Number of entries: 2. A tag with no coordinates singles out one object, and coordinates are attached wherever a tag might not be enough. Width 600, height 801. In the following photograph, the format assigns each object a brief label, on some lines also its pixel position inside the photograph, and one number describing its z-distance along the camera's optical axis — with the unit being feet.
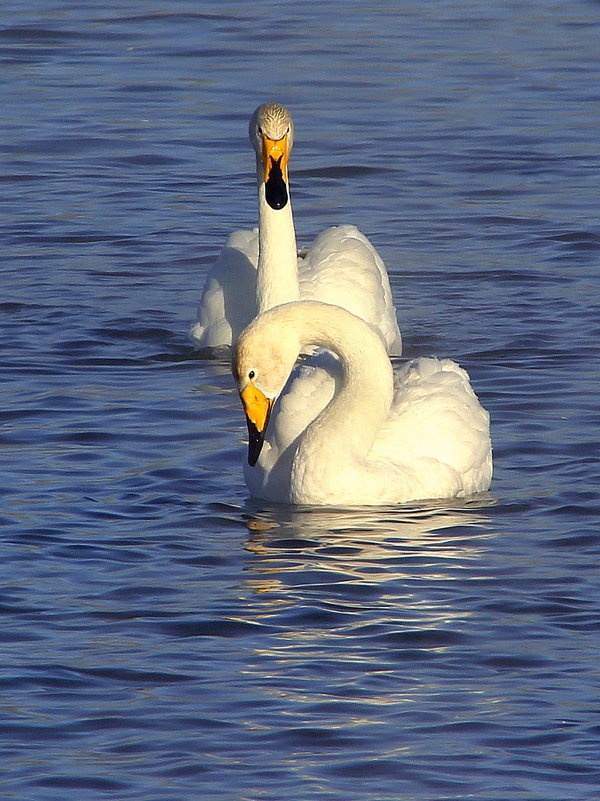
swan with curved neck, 61.87
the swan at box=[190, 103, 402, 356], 79.46
